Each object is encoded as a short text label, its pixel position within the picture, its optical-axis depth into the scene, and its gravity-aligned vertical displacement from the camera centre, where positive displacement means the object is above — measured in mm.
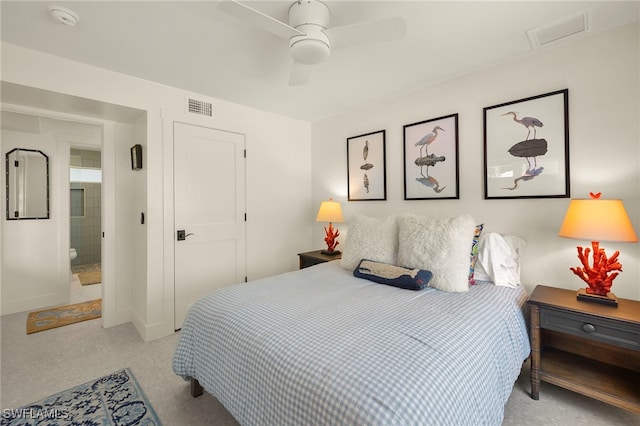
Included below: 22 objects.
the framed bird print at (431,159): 2643 +519
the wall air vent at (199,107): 2918 +1119
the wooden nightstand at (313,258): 3210 -520
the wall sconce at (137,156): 2742 +559
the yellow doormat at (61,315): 2955 -1148
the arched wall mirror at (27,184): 3352 +372
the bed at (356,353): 965 -591
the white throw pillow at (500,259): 2088 -359
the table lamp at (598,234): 1638 -135
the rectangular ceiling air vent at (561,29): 1795 +1218
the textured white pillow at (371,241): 2385 -256
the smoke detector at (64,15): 1696 +1228
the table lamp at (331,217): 3355 -53
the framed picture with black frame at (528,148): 2098 +502
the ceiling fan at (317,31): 1481 +1002
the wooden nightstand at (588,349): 1533 -936
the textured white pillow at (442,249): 1943 -269
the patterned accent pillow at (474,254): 2104 -322
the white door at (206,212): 2877 +14
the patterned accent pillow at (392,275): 1945 -459
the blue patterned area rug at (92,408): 1648 -1199
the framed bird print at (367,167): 3182 +530
